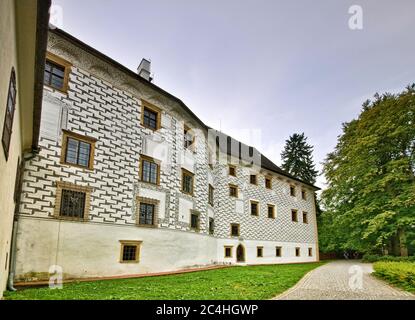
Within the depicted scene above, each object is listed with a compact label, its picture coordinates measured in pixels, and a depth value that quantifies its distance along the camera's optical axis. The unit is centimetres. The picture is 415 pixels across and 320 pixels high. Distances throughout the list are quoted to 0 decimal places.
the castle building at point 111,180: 1052
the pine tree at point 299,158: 4278
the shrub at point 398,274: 962
